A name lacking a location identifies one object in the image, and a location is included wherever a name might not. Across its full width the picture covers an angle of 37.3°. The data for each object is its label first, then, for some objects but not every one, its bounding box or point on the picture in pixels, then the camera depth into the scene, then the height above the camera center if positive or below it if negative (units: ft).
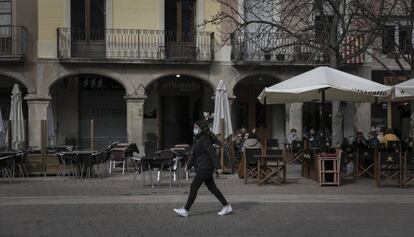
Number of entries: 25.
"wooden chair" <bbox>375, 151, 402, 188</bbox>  47.57 -3.33
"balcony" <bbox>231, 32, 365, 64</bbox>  78.12 +8.88
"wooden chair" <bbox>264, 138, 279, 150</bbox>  71.54 -2.70
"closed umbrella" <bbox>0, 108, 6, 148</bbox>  65.55 -1.86
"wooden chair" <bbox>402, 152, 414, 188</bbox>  47.44 -3.82
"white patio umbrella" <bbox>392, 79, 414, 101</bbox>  53.36 +2.56
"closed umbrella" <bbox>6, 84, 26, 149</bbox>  65.67 +0.41
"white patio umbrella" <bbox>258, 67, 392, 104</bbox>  48.85 +2.91
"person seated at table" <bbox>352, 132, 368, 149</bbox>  56.18 -2.07
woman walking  34.17 -2.45
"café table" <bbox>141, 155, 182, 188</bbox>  48.85 -3.17
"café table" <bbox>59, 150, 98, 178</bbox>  54.80 -3.08
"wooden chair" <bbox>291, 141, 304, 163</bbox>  71.61 -3.51
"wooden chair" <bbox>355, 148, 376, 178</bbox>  53.72 -3.70
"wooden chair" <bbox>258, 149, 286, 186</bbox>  49.75 -3.85
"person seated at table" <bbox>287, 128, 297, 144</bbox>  79.15 -1.84
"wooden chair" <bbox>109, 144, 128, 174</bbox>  62.49 -3.54
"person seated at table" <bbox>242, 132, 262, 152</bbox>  52.80 -1.90
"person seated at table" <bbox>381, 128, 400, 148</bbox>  58.84 -1.68
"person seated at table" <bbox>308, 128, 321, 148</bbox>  66.34 -2.09
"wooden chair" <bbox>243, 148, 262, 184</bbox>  50.75 -3.35
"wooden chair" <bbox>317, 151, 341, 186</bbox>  49.24 -3.88
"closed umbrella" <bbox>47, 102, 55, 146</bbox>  72.01 -0.63
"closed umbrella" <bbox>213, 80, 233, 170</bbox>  60.13 +0.60
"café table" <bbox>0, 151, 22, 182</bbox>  53.67 -3.00
